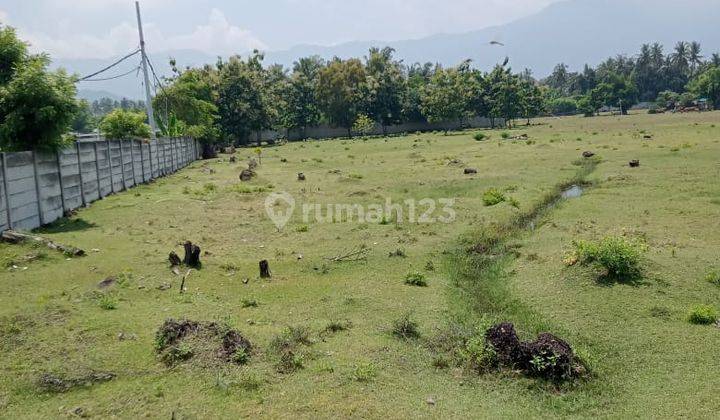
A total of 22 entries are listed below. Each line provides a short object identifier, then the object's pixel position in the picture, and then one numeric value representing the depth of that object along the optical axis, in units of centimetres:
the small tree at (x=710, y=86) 9400
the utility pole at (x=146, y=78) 3825
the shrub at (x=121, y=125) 3012
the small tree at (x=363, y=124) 7150
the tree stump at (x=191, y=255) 1205
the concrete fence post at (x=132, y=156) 2620
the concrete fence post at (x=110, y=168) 2282
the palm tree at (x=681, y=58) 12556
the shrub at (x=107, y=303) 924
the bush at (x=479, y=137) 5221
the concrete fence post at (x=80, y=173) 1912
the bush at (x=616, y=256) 1066
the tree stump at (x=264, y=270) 1164
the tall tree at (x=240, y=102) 6562
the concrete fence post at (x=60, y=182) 1742
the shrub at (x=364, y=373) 710
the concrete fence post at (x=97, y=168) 2109
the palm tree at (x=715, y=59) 11682
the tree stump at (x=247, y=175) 2795
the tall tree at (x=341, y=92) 7638
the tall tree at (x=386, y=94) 7756
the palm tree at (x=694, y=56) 12606
